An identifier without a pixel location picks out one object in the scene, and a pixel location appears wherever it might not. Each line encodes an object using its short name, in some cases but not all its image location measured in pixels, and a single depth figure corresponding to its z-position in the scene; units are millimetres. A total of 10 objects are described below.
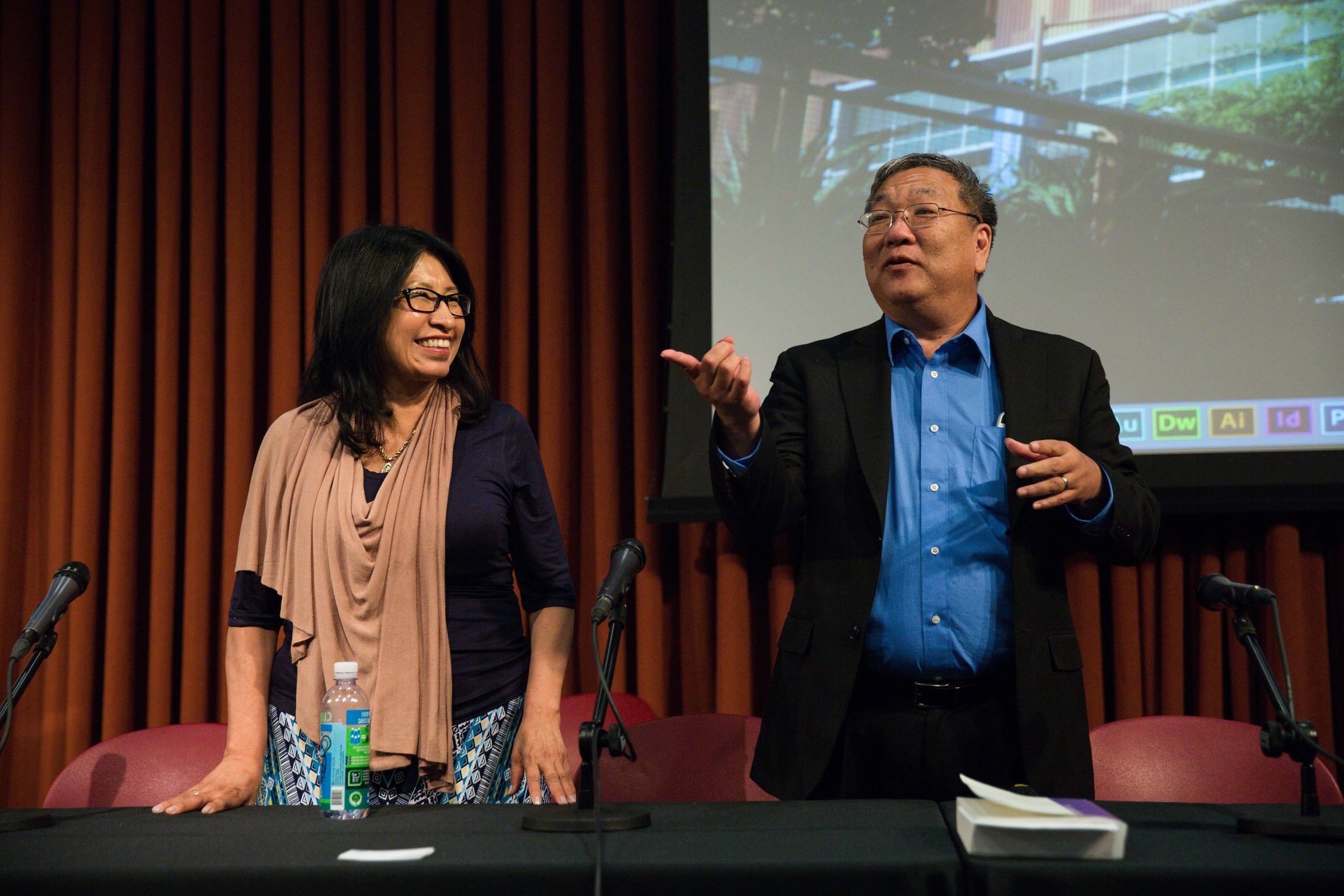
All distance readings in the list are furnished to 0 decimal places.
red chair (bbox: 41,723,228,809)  2504
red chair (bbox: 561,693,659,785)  2707
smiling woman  1844
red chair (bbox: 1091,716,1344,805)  2395
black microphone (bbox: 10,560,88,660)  1566
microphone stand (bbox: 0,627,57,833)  1389
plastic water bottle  1437
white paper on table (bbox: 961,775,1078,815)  1163
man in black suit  1766
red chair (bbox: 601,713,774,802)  2486
